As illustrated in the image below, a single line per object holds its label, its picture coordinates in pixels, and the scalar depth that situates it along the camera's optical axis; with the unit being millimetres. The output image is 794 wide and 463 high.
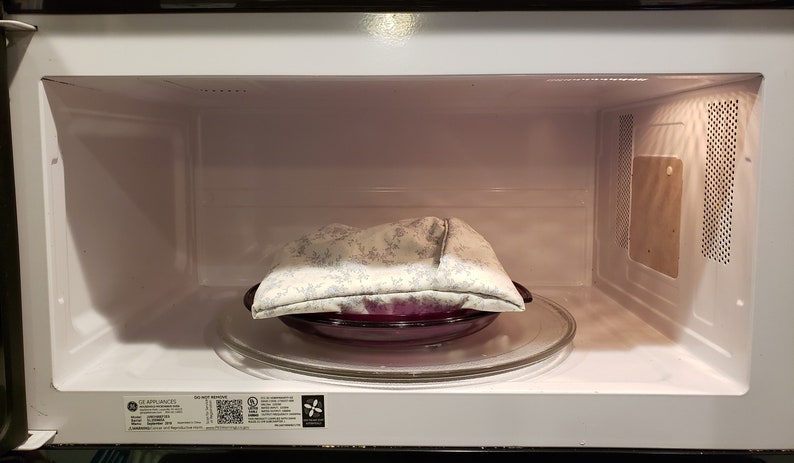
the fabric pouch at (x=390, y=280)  744
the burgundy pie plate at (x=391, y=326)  767
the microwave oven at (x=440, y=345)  648
